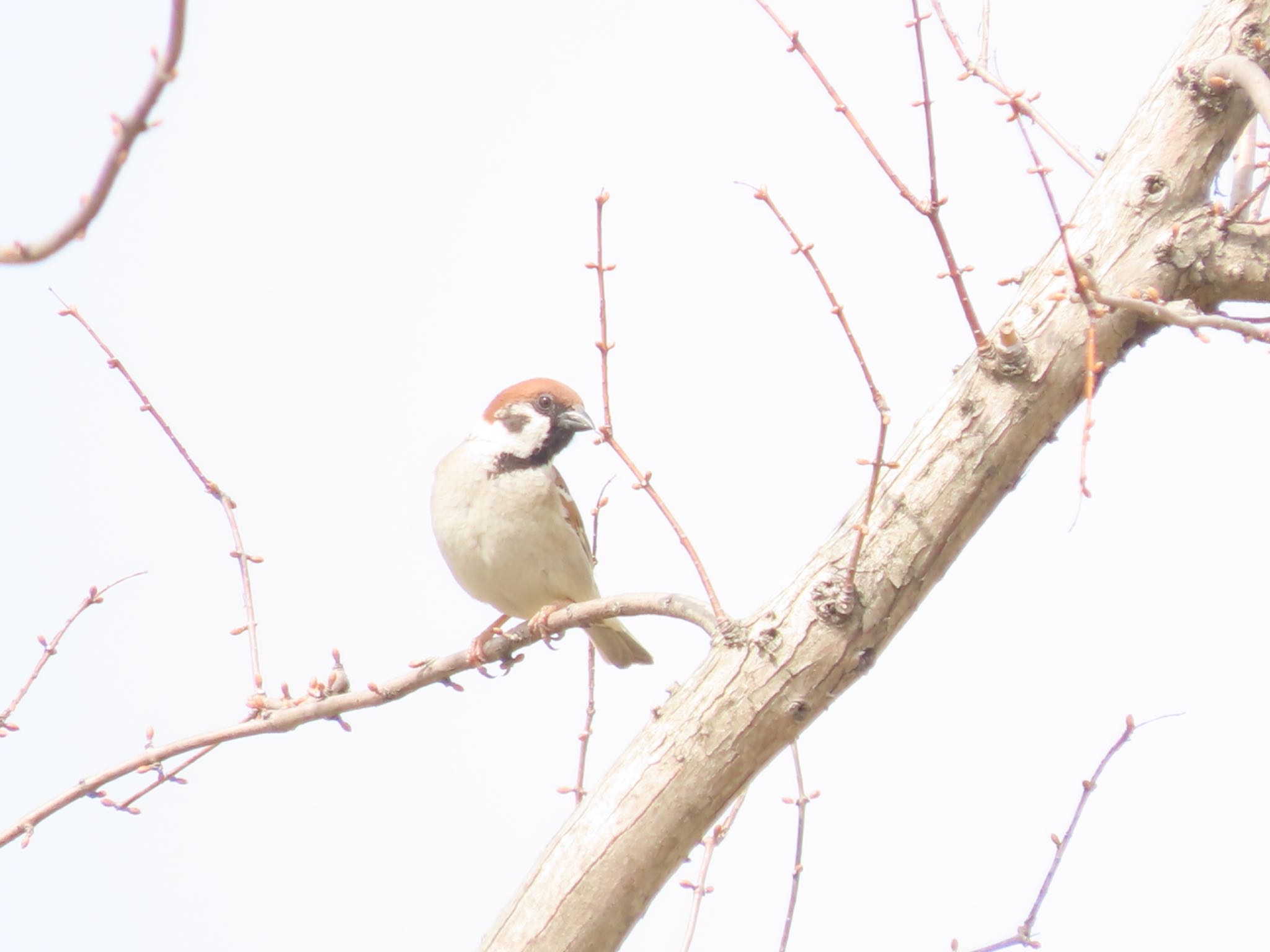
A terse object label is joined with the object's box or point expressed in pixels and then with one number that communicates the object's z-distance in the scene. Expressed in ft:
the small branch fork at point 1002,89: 19.24
